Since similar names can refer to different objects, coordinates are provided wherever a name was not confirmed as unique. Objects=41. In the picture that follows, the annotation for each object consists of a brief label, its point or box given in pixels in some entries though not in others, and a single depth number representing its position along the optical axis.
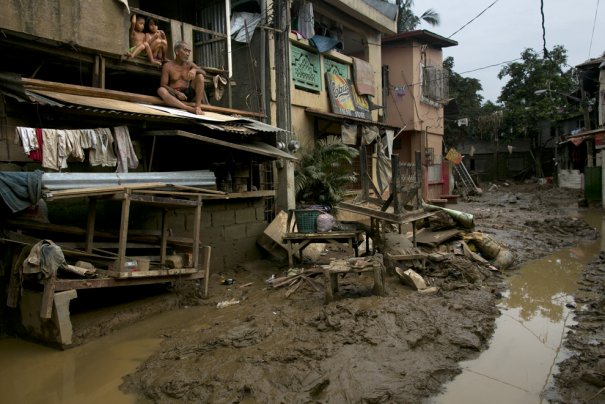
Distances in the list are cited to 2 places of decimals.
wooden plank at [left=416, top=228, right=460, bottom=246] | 9.27
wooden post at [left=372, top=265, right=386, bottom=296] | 6.52
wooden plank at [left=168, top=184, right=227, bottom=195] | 6.61
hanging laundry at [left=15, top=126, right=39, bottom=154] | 5.62
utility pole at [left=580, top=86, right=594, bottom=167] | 22.33
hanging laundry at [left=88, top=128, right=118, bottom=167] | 6.52
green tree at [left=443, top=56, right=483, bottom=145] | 33.50
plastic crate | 8.42
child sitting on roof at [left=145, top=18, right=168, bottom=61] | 8.39
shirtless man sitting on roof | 8.13
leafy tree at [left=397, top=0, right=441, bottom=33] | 28.48
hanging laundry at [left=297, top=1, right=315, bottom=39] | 12.49
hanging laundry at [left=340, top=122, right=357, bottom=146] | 13.63
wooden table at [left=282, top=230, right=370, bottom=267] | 8.24
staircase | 27.00
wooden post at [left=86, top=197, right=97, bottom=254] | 5.98
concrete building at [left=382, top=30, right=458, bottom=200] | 19.39
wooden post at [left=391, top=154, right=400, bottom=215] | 7.64
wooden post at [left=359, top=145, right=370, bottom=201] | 8.77
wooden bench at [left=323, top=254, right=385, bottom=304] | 6.34
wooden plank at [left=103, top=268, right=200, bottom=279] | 5.75
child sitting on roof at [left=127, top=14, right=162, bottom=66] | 8.19
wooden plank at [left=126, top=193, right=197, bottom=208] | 5.84
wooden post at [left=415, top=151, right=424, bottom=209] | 8.59
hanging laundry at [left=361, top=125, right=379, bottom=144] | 14.45
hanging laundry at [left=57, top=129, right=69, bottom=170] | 5.98
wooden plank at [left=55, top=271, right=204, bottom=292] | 5.27
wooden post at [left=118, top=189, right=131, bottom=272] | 5.69
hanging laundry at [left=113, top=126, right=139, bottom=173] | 6.82
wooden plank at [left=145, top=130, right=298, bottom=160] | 6.93
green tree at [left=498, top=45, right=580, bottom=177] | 30.31
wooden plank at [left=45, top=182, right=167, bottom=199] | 5.25
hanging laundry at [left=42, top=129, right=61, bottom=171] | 5.84
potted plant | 11.60
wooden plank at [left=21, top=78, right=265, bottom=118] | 6.27
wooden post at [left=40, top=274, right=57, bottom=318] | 5.04
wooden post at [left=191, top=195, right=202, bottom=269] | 6.87
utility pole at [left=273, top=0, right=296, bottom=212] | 11.02
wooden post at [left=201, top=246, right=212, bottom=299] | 7.26
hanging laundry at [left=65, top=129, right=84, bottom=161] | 6.09
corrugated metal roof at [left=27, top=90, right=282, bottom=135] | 5.95
